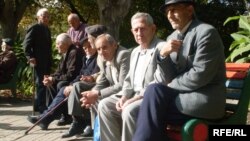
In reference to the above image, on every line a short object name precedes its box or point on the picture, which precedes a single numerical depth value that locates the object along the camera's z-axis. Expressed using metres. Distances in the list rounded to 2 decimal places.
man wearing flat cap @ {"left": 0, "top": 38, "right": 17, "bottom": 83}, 9.46
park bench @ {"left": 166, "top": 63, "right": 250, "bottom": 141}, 3.58
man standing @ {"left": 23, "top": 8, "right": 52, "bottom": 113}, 7.94
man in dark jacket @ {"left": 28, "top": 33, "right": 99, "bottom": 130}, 6.08
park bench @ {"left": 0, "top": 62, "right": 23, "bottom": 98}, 9.99
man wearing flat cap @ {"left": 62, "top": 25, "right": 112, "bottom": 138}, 5.75
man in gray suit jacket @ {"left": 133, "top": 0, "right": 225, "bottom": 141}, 3.67
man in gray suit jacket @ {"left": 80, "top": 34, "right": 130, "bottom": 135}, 5.12
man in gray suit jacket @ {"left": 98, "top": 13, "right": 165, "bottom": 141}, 4.51
